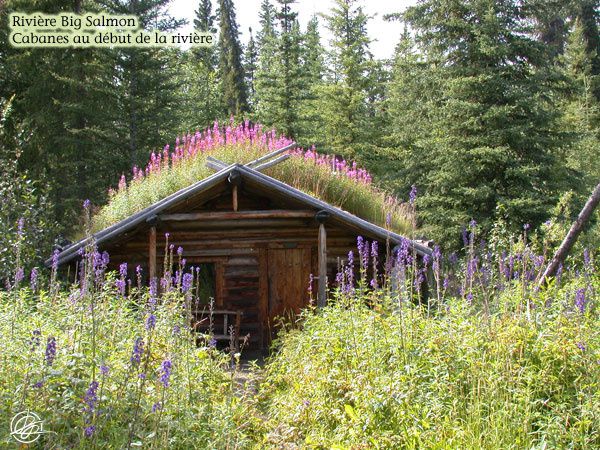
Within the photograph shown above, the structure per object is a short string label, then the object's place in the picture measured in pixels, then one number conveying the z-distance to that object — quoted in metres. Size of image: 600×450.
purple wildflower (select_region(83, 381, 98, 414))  3.55
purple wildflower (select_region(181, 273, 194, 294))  5.31
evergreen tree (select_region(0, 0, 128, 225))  19.03
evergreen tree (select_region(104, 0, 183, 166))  22.48
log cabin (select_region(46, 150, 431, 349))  11.86
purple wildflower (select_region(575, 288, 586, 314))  5.12
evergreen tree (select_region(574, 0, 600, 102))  28.33
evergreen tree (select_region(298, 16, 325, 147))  25.17
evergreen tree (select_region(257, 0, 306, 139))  25.92
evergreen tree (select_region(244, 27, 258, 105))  46.16
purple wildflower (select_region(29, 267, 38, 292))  5.90
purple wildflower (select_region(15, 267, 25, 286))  5.20
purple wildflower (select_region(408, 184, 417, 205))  6.29
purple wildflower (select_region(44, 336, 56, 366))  3.61
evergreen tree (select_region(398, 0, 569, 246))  15.75
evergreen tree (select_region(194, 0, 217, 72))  43.26
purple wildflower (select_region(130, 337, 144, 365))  3.44
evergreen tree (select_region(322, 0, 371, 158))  24.03
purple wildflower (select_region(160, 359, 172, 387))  3.66
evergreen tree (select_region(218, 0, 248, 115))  34.78
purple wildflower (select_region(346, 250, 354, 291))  6.38
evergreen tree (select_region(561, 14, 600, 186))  21.50
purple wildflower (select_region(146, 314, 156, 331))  3.65
